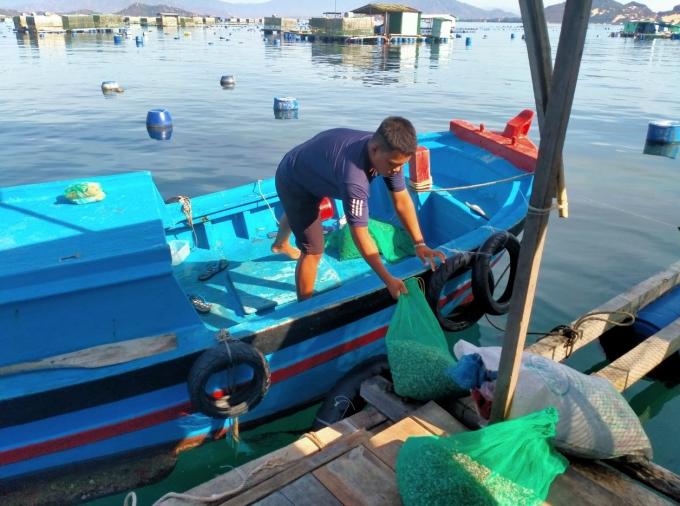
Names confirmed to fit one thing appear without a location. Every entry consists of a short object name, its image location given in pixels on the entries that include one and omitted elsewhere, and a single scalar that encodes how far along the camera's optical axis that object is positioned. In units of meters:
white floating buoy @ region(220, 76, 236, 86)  23.52
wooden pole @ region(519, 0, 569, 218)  1.85
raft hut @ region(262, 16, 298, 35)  65.75
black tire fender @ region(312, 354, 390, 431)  3.64
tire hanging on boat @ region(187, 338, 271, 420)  3.22
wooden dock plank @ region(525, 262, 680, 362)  3.83
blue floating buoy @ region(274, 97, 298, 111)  16.42
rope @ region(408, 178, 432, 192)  5.55
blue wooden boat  3.12
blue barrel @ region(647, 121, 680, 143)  13.20
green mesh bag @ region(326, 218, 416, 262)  5.35
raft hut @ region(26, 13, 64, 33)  59.64
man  3.23
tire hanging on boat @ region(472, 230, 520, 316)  4.20
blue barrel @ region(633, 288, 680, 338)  4.66
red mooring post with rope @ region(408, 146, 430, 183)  5.46
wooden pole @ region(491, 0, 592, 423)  1.72
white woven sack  2.59
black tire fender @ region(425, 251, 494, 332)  4.04
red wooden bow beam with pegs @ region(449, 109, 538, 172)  6.00
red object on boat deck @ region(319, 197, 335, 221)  6.00
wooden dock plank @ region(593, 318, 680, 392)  3.71
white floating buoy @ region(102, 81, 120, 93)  20.69
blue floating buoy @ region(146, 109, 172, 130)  14.58
